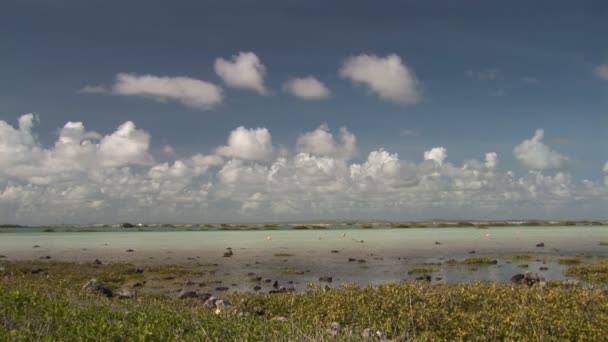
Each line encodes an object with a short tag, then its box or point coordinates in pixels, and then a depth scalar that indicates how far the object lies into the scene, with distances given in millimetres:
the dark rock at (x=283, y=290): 29484
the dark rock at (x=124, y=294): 26016
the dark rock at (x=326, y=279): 35328
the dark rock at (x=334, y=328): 14577
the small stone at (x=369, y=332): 14095
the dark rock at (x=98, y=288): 27228
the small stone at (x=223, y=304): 22441
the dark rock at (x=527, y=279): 30703
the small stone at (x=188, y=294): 27438
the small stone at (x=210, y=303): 23314
